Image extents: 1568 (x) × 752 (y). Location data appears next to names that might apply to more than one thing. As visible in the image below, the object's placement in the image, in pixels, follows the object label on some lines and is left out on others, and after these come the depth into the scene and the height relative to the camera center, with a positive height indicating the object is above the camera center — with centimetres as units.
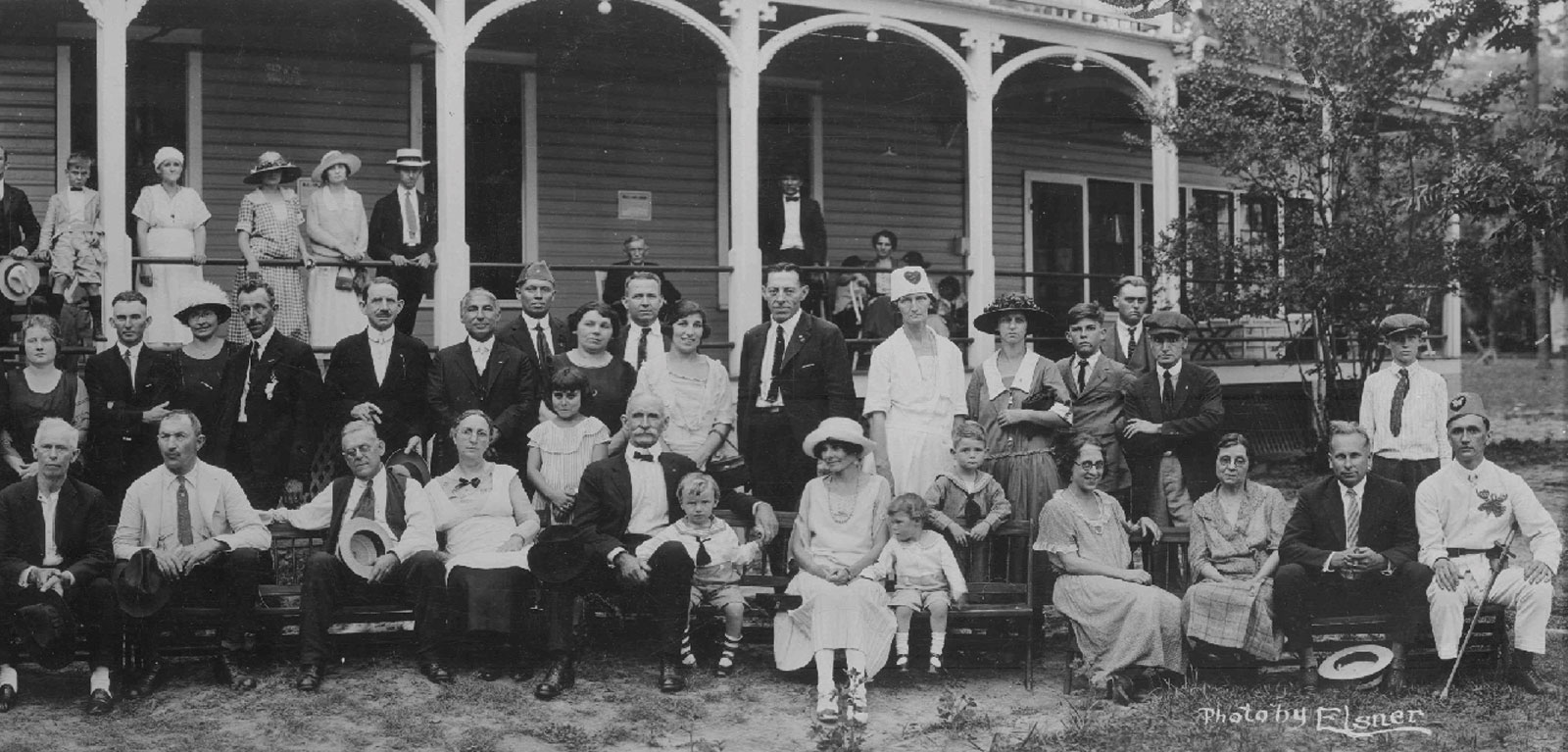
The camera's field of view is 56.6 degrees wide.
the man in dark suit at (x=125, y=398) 722 -3
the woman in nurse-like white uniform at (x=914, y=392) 752 -4
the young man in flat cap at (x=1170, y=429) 768 -24
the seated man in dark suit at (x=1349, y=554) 632 -76
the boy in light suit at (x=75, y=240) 855 +90
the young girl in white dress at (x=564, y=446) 701 -28
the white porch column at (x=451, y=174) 951 +141
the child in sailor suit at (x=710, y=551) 656 -75
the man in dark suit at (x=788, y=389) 764 -2
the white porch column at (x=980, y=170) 1163 +172
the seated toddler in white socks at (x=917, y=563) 659 -82
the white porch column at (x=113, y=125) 845 +156
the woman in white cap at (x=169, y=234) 888 +96
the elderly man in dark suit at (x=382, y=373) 748 +9
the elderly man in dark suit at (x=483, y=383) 745 +3
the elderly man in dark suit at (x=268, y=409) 749 -10
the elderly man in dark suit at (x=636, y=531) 634 -67
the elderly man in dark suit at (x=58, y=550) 593 -66
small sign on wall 1340 +168
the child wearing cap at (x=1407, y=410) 825 -17
